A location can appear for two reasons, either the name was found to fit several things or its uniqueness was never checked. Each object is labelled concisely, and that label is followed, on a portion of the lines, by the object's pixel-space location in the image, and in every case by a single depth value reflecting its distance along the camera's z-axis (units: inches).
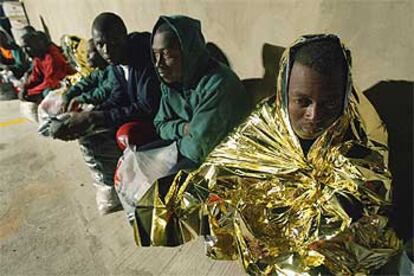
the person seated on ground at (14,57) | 130.6
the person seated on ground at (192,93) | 54.1
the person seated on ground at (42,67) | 103.8
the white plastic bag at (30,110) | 118.7
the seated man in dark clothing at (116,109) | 64.2
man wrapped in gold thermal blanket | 36.6
